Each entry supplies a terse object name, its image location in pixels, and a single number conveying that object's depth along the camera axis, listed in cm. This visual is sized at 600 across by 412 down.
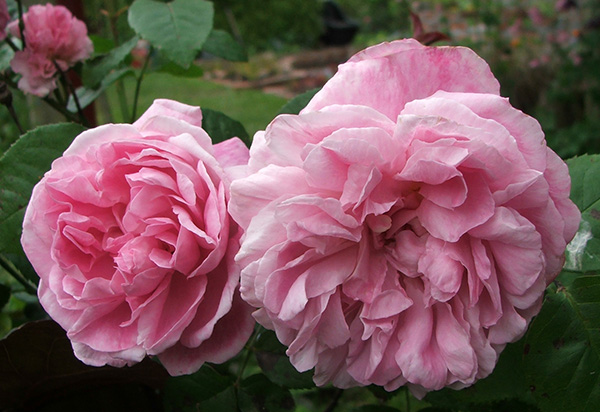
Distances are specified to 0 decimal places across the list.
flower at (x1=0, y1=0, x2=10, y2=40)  75
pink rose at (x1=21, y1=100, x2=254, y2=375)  43
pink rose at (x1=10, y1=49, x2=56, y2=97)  74
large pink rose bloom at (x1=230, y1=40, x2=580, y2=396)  38
